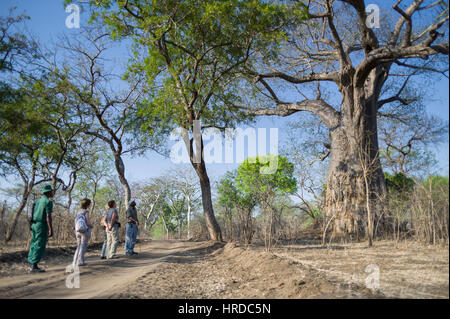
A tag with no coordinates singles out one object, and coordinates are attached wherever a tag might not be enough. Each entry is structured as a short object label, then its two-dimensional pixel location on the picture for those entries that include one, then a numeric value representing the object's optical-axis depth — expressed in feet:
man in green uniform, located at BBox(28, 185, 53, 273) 17.47
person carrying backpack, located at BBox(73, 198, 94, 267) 19.25
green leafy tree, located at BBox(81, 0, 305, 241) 28.40
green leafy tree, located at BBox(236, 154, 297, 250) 102.21
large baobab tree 32.24
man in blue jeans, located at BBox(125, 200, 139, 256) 28.63
